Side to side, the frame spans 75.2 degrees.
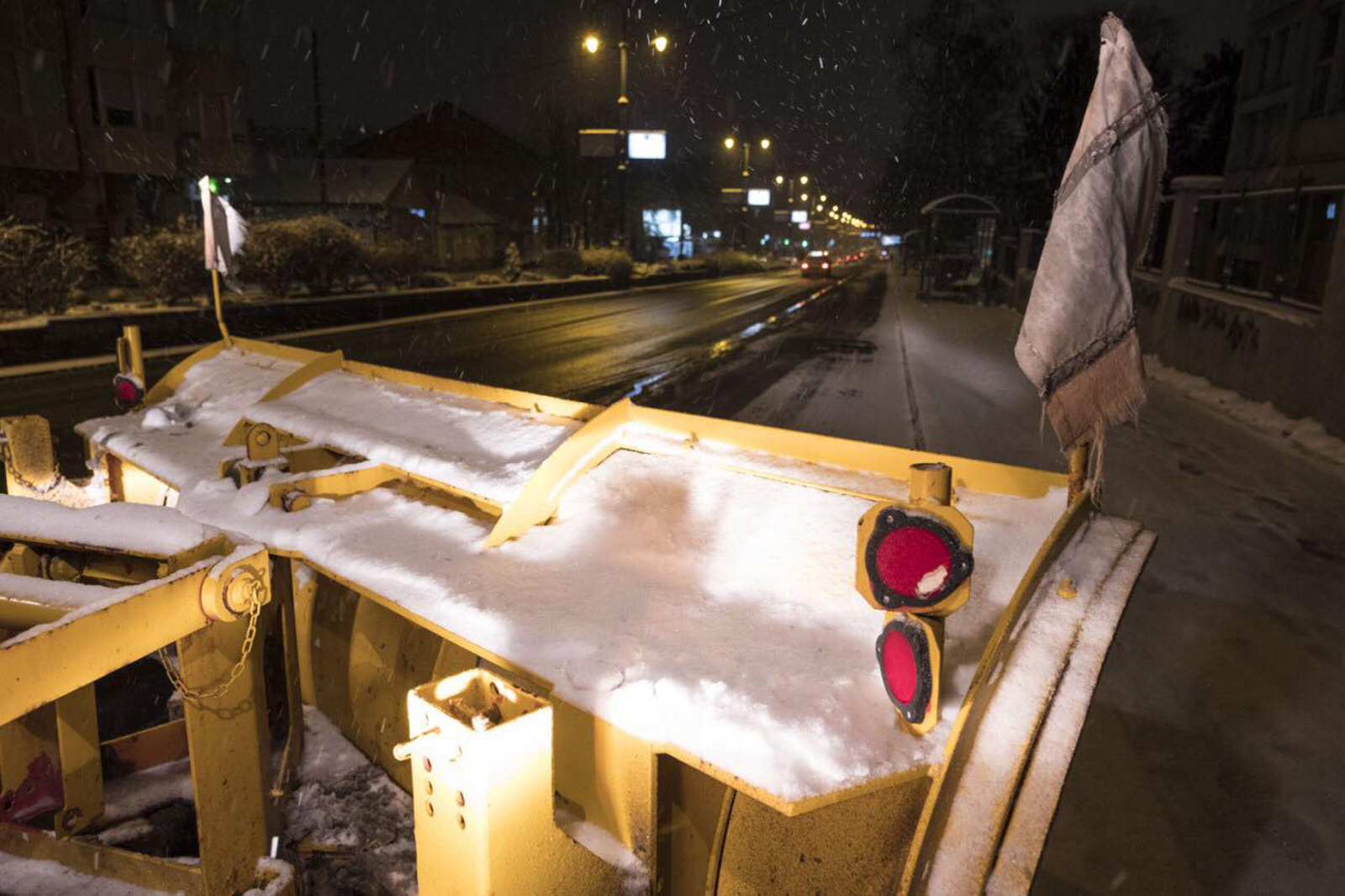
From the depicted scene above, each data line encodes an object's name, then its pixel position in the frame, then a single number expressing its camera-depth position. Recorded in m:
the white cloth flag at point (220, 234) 6.02
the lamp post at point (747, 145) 69.69
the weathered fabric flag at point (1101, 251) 2.15
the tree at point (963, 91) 42.91
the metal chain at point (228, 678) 2.26
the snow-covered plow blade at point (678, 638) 1.89
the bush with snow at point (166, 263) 23.45
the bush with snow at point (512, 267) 36.97
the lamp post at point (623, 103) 32.06
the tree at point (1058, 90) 35.44
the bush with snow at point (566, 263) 40.25
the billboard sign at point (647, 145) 48.66
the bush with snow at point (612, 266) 37.00
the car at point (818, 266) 46.91
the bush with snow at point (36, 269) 18.77
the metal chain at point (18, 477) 4.60
